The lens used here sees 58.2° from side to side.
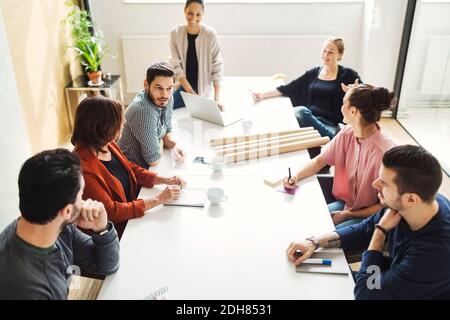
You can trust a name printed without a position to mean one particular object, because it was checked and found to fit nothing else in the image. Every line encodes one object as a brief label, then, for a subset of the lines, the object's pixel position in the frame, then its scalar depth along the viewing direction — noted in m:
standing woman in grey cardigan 3.20
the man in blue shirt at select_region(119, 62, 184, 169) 2.21
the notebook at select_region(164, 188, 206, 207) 1.85
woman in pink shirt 2.02
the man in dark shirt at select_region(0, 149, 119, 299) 1.17
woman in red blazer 1.73
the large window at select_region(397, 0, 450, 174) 3.68
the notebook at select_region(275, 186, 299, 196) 1.95
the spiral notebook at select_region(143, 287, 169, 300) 1.34
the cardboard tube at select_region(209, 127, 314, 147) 2.44
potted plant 4.16
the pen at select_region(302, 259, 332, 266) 1.50
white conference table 1.39
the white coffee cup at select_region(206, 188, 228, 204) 1.84
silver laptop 2.63
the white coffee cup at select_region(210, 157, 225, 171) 2.13
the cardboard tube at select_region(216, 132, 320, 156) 2.33
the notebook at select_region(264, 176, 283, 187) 2.01
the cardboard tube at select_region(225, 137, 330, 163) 2.27
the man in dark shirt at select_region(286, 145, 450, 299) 1.29
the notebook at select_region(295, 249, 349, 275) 1.46
